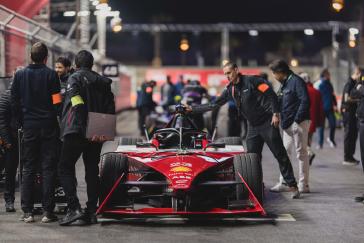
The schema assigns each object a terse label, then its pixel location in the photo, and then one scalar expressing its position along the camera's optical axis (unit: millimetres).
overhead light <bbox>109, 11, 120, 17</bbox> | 33081
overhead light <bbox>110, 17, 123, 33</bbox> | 35531
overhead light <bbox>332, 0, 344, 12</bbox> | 23688
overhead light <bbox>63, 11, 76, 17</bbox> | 32906
